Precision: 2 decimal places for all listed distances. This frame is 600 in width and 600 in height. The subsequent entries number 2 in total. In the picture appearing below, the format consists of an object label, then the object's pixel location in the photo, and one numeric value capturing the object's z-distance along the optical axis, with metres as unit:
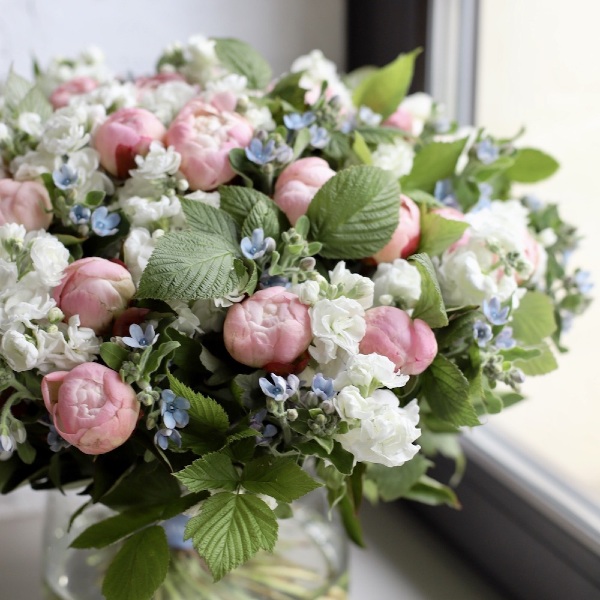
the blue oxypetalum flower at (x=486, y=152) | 0.60
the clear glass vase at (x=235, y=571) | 0.63
